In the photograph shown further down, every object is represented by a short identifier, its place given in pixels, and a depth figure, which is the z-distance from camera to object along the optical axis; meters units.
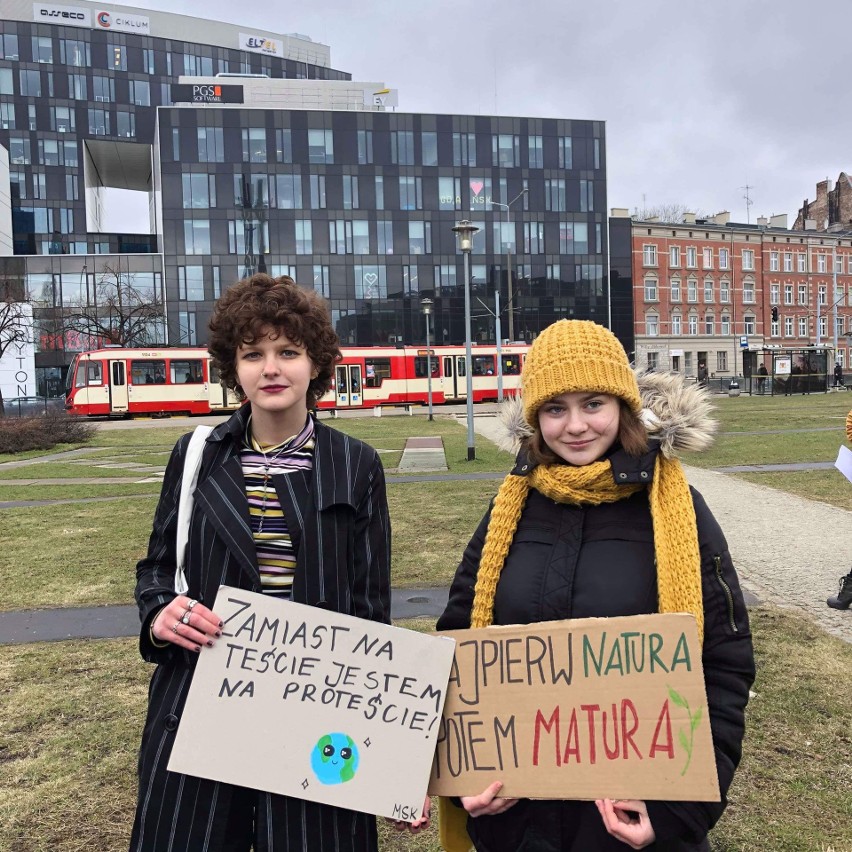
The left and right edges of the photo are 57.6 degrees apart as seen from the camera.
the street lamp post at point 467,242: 17.97
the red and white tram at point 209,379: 36.94
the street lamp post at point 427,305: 30.90
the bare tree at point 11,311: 36.62
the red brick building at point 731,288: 72.62
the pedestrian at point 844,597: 5.97
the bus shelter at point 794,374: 49.41
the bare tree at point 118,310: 50.19
